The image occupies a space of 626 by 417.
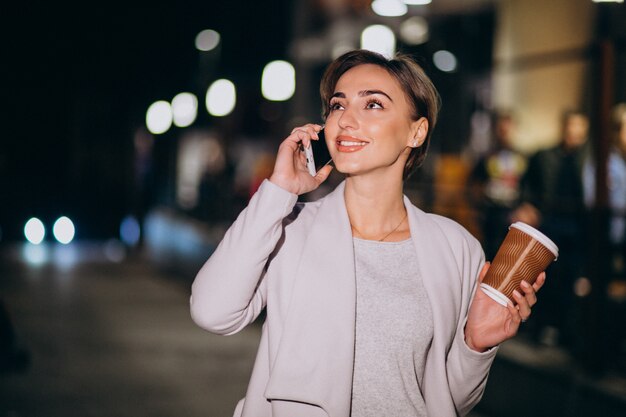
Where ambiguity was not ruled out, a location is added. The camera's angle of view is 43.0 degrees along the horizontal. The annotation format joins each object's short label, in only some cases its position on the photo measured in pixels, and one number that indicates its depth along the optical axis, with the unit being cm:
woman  237
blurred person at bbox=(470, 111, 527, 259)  835
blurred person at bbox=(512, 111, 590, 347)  697
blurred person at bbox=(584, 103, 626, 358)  639
